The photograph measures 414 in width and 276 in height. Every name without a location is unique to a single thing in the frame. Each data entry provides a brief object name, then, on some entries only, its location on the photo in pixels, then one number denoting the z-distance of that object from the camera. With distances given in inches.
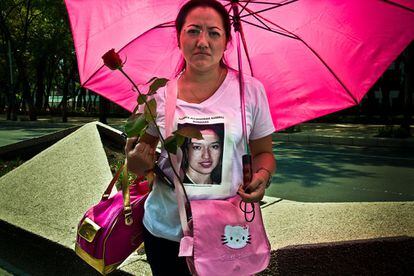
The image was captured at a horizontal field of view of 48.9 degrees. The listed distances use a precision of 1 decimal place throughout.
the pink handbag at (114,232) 72.7
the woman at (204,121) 63.0
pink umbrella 80.7
